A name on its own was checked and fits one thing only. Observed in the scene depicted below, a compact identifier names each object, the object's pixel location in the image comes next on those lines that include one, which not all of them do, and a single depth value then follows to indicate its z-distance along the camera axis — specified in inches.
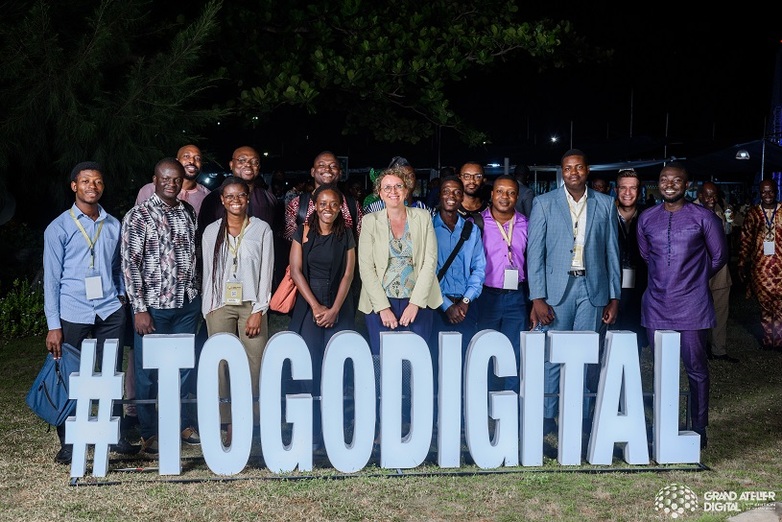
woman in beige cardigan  219.0
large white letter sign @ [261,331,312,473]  195.6
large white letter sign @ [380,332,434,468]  198.1
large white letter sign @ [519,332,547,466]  201.8
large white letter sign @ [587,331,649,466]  203.5
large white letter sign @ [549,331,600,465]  203.6
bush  384.8
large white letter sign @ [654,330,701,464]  204.7
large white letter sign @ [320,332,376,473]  196.7
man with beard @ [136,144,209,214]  247.6
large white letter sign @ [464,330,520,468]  200.7
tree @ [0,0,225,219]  328.5
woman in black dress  221.6
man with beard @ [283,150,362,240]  240.1
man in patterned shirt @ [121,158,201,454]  212.7
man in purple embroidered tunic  223.8
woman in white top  216.7
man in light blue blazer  229.3
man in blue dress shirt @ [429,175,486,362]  238.2
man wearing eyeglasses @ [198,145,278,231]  248.7
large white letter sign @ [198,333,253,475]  194.5
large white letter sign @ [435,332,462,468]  199.5
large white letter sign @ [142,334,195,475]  194.4
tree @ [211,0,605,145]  391.9
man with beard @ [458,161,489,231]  261.3
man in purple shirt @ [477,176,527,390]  241.8
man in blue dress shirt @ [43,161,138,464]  207.0
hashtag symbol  192.1
